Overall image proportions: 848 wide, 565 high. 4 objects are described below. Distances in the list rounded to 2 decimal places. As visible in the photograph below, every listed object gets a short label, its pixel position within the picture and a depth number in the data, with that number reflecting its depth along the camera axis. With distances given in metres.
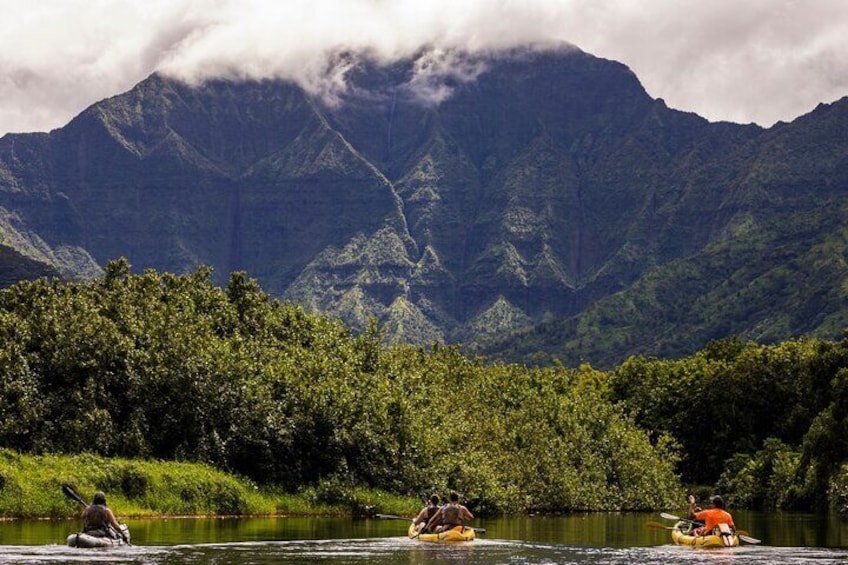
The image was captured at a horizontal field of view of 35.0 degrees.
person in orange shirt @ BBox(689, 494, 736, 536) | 69.62
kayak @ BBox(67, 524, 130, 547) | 59.56
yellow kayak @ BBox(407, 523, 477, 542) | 69.56
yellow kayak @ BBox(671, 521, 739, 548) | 68.75
